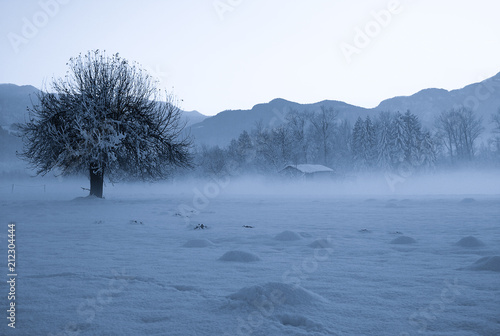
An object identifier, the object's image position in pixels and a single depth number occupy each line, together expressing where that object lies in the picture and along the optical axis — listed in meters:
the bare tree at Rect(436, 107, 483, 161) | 51.28
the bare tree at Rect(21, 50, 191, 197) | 15.00
